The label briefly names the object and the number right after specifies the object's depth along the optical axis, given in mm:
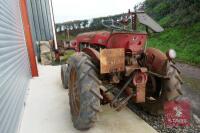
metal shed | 1609
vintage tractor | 1630
